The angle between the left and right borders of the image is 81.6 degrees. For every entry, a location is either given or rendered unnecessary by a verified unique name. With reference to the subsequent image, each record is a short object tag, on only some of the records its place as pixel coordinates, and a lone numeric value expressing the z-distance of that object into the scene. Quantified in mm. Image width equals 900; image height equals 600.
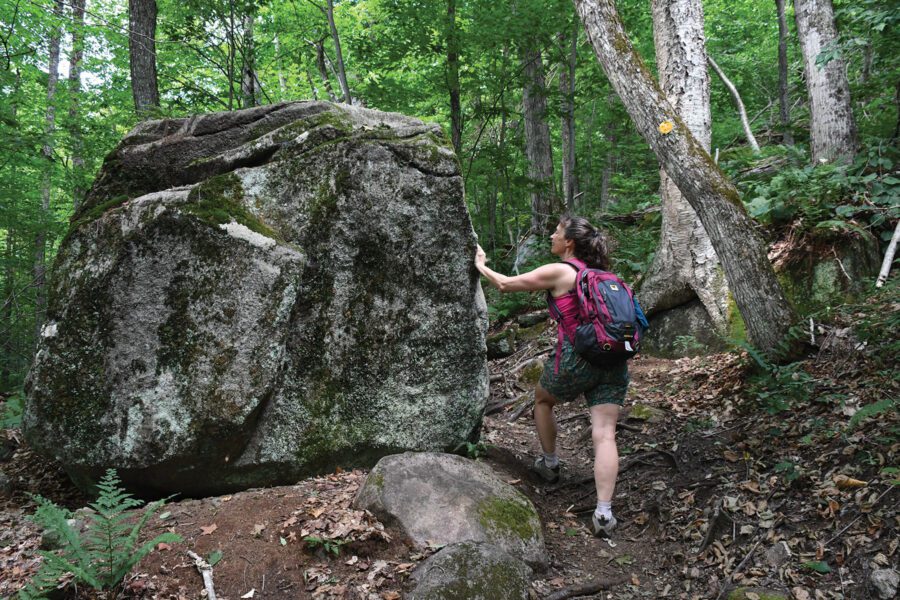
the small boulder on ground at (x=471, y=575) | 2990
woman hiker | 4090
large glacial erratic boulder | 4102
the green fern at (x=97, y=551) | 2723
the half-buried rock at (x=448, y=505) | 3570
